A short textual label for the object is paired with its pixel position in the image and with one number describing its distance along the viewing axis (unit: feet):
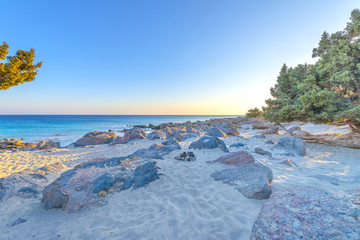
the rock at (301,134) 42.11
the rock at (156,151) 26.76
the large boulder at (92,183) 12.88
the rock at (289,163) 20.70
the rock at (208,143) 32.38
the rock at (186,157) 24.74
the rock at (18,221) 10.83
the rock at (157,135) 57.06
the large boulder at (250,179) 12.63
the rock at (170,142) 41.03
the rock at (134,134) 58.44
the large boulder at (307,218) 6.84
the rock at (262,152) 26.65
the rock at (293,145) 26.98
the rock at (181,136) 48.34
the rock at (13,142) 51.66
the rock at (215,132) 53.04
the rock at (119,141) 50.12
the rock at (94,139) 50.10
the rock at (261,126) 81.15
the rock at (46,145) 44.19
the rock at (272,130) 59.93
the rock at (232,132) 57.34
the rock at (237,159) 20.77
